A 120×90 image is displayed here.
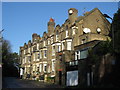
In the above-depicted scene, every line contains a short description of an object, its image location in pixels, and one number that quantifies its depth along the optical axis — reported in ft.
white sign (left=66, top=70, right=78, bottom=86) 70.02
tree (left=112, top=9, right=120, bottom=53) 50.33
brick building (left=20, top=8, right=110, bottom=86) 82.70
